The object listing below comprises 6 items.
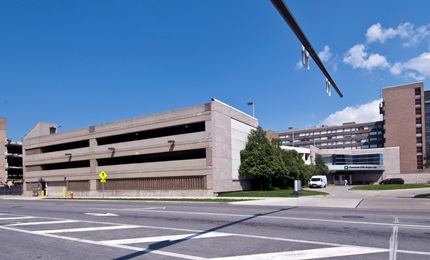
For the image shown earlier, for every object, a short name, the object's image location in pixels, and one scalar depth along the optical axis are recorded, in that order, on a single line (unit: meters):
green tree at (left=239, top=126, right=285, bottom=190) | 36.12
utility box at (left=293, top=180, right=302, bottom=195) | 28.95
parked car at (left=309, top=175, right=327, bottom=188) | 54.41
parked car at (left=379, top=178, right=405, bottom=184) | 68.25
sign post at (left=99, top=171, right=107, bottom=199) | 34.37
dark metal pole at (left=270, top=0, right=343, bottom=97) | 6.04
